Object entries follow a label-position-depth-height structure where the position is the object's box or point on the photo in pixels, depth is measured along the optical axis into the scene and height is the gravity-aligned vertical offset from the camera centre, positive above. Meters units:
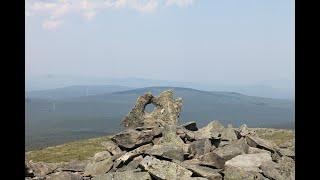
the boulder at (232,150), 29.49 -4.26
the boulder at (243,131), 35.34 -3.63
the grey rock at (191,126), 39.61 -3.48
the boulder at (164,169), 26.06 -4.84
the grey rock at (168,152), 29.88 -4.34
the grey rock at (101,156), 33.91 -5.25
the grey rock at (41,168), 32.18 -5.99
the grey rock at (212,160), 29.06 -4.84
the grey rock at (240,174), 25.88 -5.09
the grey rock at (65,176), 28.62 -5.68
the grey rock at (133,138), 34.72 -3.98
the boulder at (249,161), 27.42 -4.66
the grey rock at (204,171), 26.41 -5.03
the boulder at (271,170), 26.66 -5.04
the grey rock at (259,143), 32.11 -4.14
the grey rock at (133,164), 29.01 -5.06
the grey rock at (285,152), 32.21 -4.75
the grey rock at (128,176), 25.77 -5.10
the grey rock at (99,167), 30.39 -5.49
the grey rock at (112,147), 35.04 -4.73
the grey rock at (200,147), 31.78 -4.33
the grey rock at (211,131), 34.44 -3.54
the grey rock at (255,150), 31.30 -4.46
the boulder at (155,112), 40.72 -2.37
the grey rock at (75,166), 33.33 -5.94
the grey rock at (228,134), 34.72 -3.76
